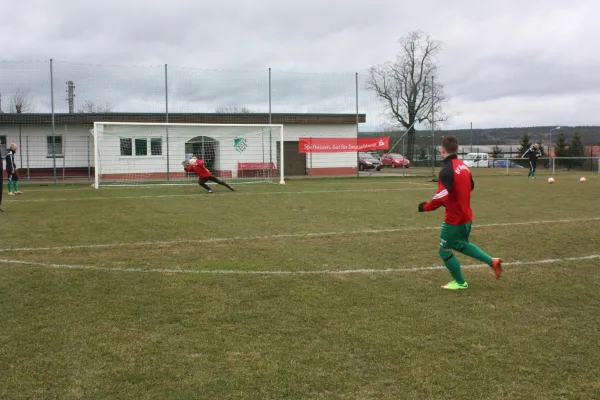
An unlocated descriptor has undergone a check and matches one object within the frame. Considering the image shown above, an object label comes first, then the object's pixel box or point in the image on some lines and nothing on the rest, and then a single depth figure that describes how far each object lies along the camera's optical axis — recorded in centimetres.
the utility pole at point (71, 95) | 2492
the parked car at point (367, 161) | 4176
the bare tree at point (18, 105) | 2562
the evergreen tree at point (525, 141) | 5081
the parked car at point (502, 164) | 3988
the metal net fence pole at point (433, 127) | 2900
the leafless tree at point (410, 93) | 3538
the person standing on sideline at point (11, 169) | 1781
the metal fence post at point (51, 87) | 2436
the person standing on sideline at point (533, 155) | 2841
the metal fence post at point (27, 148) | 2723
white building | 2695
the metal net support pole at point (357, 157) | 2943
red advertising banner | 2905
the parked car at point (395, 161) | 3693
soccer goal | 2602
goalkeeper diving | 1861
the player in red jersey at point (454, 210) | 590
